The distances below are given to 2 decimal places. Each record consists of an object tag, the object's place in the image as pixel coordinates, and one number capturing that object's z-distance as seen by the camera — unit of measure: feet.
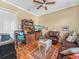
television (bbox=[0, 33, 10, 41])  4.07
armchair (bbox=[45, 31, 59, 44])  9.90
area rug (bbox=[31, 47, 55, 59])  5.81
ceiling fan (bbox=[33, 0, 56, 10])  7.66
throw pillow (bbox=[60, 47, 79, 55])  2.87
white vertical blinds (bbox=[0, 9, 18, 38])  7.38
